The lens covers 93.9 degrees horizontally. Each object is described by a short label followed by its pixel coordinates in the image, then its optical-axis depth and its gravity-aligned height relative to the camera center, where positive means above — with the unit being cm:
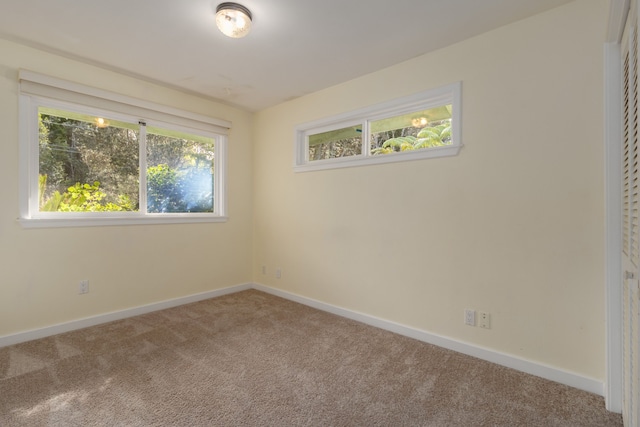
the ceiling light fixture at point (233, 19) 193 +128
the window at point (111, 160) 252 +53
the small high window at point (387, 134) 246 +77
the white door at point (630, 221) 119 -4
